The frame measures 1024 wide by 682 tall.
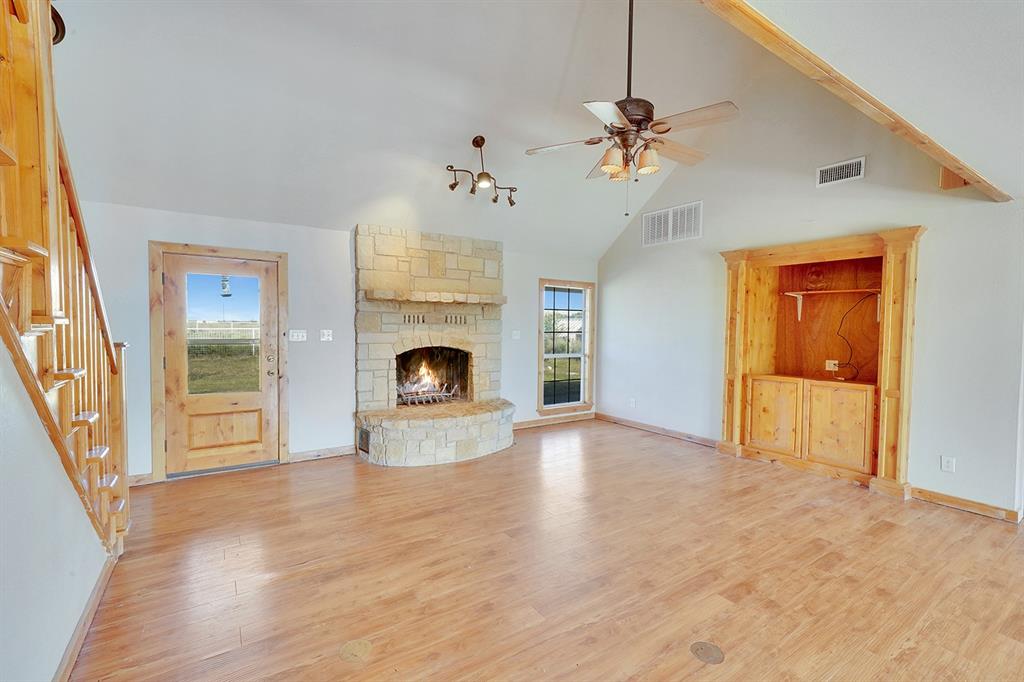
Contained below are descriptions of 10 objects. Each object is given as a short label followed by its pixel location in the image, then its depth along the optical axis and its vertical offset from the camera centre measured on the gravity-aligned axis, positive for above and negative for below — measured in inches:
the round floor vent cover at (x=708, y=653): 78.0 -55.0
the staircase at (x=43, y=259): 54.8 +8.2
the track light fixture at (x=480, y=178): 167.3 +52.6
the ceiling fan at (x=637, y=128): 103.0 +46.5
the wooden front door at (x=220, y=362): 167.0 -14.7
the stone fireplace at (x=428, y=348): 188.5 -11.1
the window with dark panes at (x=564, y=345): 261.4 -10.8
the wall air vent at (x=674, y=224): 215.5 +49.1
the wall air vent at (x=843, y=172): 162.6 +55.3
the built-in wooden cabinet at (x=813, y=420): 166.7 -34.9
